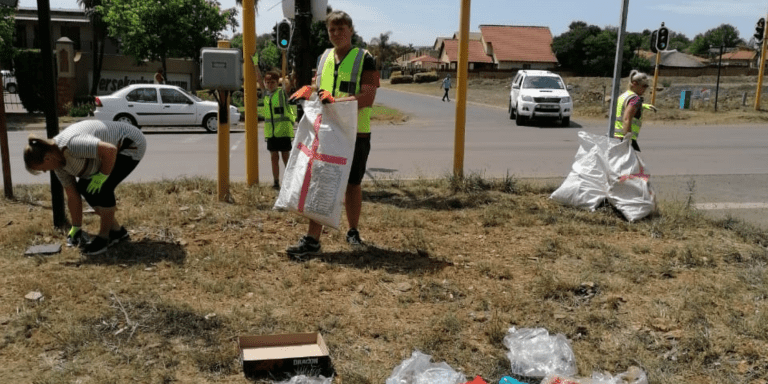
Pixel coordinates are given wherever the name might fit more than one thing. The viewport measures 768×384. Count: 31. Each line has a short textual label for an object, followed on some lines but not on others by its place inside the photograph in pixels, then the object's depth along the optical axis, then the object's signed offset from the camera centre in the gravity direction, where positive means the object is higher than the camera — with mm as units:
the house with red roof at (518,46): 72625 +3592
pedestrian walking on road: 39938 -541
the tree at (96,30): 29656 +2088
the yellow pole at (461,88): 7797 -128
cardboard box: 3385 -1453
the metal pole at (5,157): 6880 -933
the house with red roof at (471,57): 74812 +2394
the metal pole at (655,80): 22409 +59
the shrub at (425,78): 68750 -144
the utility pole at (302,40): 7859 +391
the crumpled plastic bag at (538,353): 3484 -1459
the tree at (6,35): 23766 +1126
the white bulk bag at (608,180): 6609 -1008
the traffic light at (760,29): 27531 +2258
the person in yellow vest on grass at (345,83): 5090 -62
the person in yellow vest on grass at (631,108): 7219 -286
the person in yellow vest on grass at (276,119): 8312 -566
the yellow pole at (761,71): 26919 +515
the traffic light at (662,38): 15695 +1015
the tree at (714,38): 134375 +9188
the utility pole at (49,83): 5668 -128
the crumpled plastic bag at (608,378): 3278 -1482
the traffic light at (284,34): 10664 +614
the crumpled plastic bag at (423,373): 3316 -1476
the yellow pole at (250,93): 7270 -233
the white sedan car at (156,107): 18000 -1006
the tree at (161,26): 31062 +2131
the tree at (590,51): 69562 +3093
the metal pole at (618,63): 7496 +196
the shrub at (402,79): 71188 -353
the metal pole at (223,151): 6820 -806
